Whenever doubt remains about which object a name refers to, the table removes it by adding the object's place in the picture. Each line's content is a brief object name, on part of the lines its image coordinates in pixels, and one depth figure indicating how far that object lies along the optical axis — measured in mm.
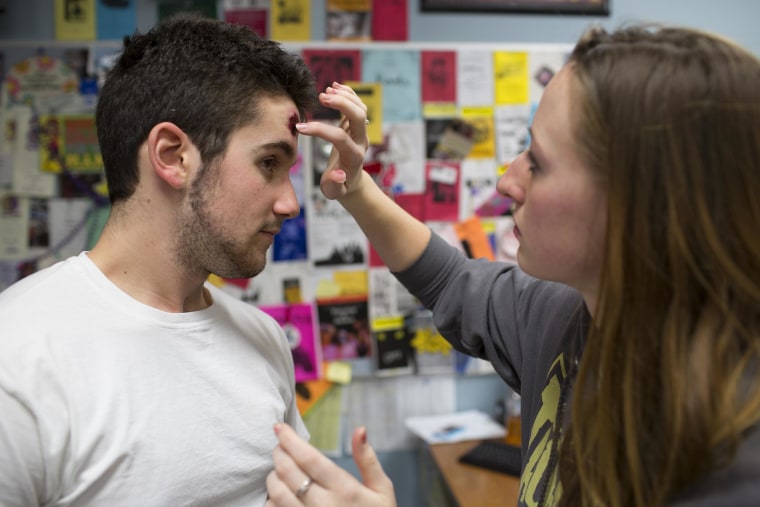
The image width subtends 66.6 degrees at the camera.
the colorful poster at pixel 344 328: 2146
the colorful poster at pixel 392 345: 2170
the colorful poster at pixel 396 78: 2094
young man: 863
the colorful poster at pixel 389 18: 2088
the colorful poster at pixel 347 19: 2070
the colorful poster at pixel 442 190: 2162
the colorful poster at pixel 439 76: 2123
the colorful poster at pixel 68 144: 2002
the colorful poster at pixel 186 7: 2006
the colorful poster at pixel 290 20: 2045
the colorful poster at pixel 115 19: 1996
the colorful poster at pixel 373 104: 2094
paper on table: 2102
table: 1707
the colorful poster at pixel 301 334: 2127
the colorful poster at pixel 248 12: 2031
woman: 655
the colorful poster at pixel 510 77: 2166
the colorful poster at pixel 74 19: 1980
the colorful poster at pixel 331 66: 2045
